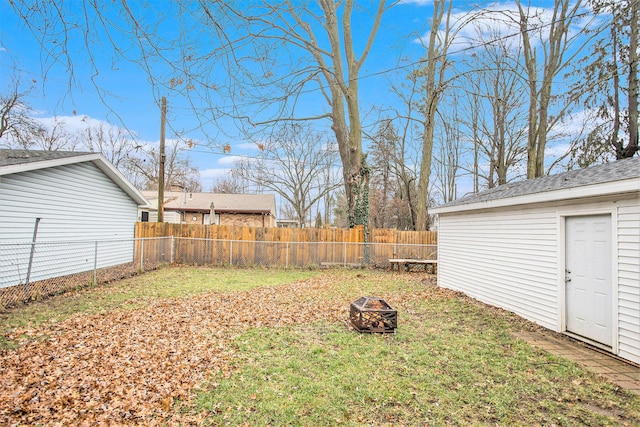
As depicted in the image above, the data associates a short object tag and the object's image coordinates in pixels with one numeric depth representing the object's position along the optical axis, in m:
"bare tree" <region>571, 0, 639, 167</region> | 9.91
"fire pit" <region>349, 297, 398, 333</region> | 5.25
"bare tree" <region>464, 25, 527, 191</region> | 16.36
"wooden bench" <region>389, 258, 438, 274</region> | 12.87
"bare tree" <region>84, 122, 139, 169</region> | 20.91
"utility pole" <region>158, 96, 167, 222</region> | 13.18
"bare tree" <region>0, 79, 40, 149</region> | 14.78
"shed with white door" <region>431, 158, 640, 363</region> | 4.35
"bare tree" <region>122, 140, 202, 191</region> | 28.96
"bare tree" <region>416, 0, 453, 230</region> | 15.44
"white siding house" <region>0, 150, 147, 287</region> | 7.70
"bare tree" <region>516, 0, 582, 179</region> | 12.91
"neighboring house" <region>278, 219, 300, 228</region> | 39.97
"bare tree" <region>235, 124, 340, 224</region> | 28.56
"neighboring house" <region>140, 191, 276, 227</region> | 24.30
